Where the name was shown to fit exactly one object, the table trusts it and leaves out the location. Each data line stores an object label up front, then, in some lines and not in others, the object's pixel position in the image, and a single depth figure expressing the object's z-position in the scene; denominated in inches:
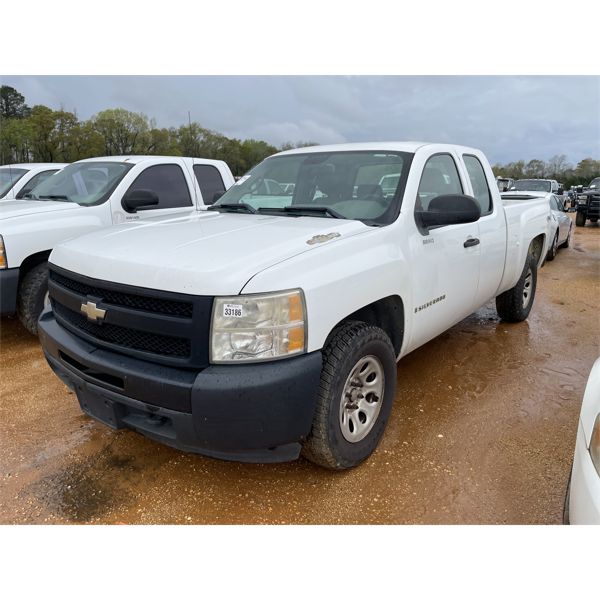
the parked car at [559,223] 440.1
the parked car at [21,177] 353.4
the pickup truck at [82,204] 180.7
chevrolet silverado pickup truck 87.7
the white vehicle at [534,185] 670.0
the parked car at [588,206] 715.9
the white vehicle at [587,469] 63.0
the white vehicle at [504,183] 730.8
